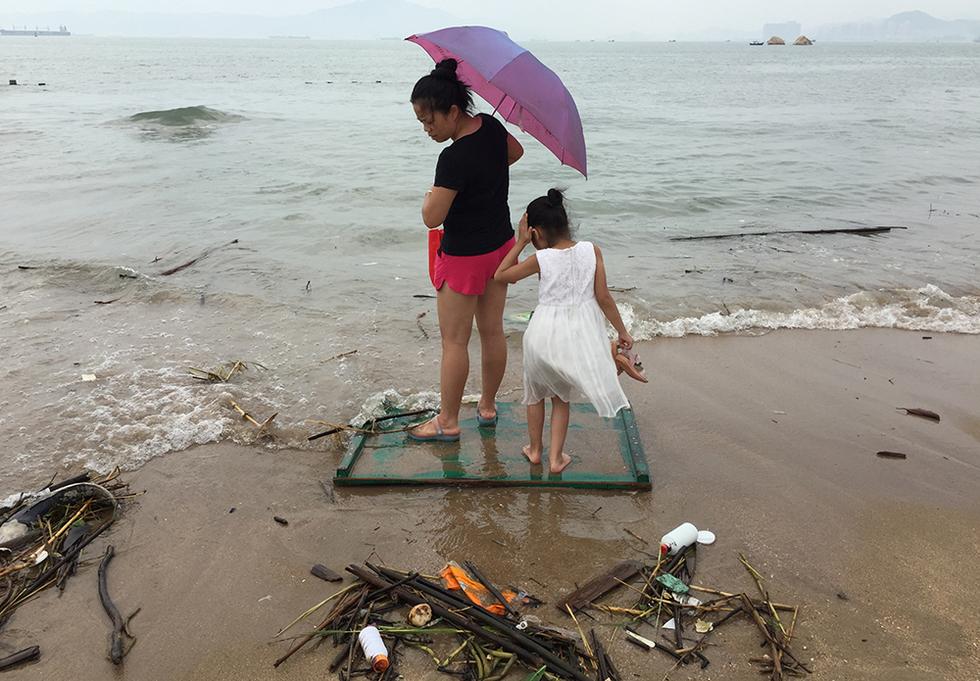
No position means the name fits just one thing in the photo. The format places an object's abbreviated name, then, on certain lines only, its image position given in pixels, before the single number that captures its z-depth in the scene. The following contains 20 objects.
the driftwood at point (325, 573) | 2.99
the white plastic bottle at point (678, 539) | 3.06
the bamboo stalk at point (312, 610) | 2.71
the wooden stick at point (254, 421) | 4.34
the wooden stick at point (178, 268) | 7.68
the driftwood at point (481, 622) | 2.47
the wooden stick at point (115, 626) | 2.62
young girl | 3.29
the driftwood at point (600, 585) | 2.81
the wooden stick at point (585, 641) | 2.54
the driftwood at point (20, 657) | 2.58
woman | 3.21
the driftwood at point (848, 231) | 9.13
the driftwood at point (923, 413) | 4.38
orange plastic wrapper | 2.79
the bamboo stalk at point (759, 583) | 2.70
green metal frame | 3.58
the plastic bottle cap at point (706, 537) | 3.19
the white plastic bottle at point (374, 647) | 2.48
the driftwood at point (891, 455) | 3.92
